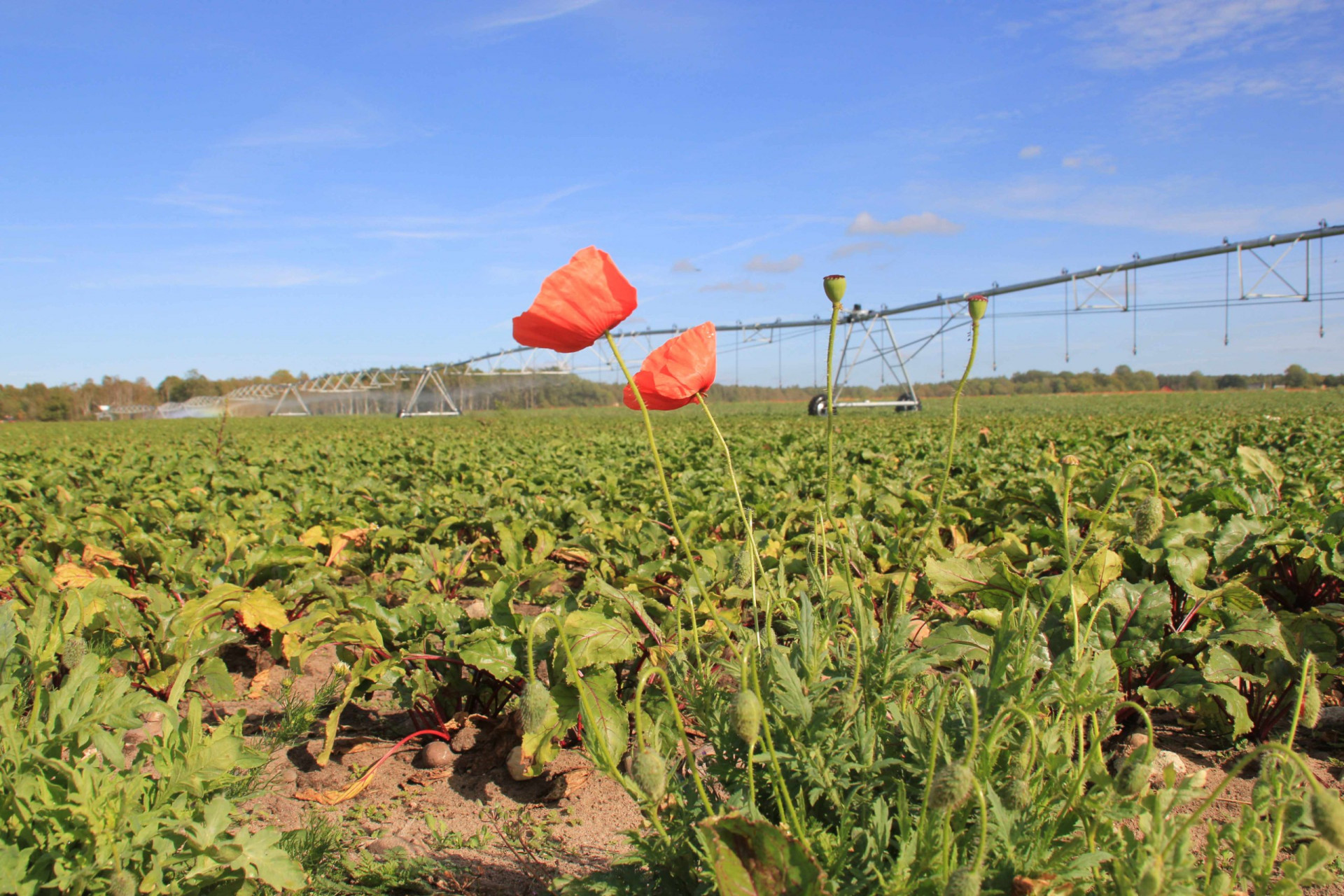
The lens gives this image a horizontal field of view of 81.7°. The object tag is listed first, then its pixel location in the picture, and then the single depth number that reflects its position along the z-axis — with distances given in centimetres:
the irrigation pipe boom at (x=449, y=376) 2417
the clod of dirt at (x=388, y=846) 200
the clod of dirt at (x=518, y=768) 230
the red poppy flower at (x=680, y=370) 144
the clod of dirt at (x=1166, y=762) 211
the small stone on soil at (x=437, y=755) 254
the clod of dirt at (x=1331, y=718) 255
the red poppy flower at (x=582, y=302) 127
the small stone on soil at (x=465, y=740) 262
